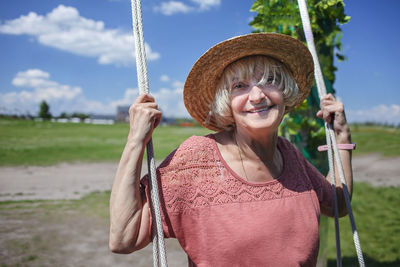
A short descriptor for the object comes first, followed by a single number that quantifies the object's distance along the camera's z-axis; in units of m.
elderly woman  1.50
